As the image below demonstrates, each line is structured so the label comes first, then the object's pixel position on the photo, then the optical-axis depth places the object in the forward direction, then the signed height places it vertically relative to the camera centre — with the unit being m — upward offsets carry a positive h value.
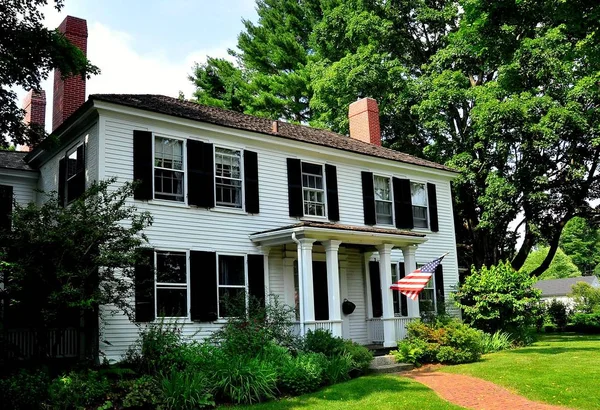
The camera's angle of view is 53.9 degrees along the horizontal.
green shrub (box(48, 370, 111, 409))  9.68 -1.32
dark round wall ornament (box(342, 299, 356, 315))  17.70 -0.23
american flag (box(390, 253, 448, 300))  15.08 +0.38
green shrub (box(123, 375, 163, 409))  10.02 -1.47
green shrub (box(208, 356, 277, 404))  10.91 -1.44
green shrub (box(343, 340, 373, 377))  13.68 -1.37
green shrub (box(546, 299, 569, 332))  30.44 -1.26
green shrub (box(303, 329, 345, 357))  13.70 -0.99
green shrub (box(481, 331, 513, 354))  17.95 -1.50
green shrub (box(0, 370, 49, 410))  9.55 -1.27
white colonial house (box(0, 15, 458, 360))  14.11 +2.70
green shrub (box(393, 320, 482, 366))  15.48 -1.30
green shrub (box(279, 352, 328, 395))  11.73 -1.47
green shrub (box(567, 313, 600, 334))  27.08 -1.57
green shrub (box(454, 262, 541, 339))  18.62 -0.21
